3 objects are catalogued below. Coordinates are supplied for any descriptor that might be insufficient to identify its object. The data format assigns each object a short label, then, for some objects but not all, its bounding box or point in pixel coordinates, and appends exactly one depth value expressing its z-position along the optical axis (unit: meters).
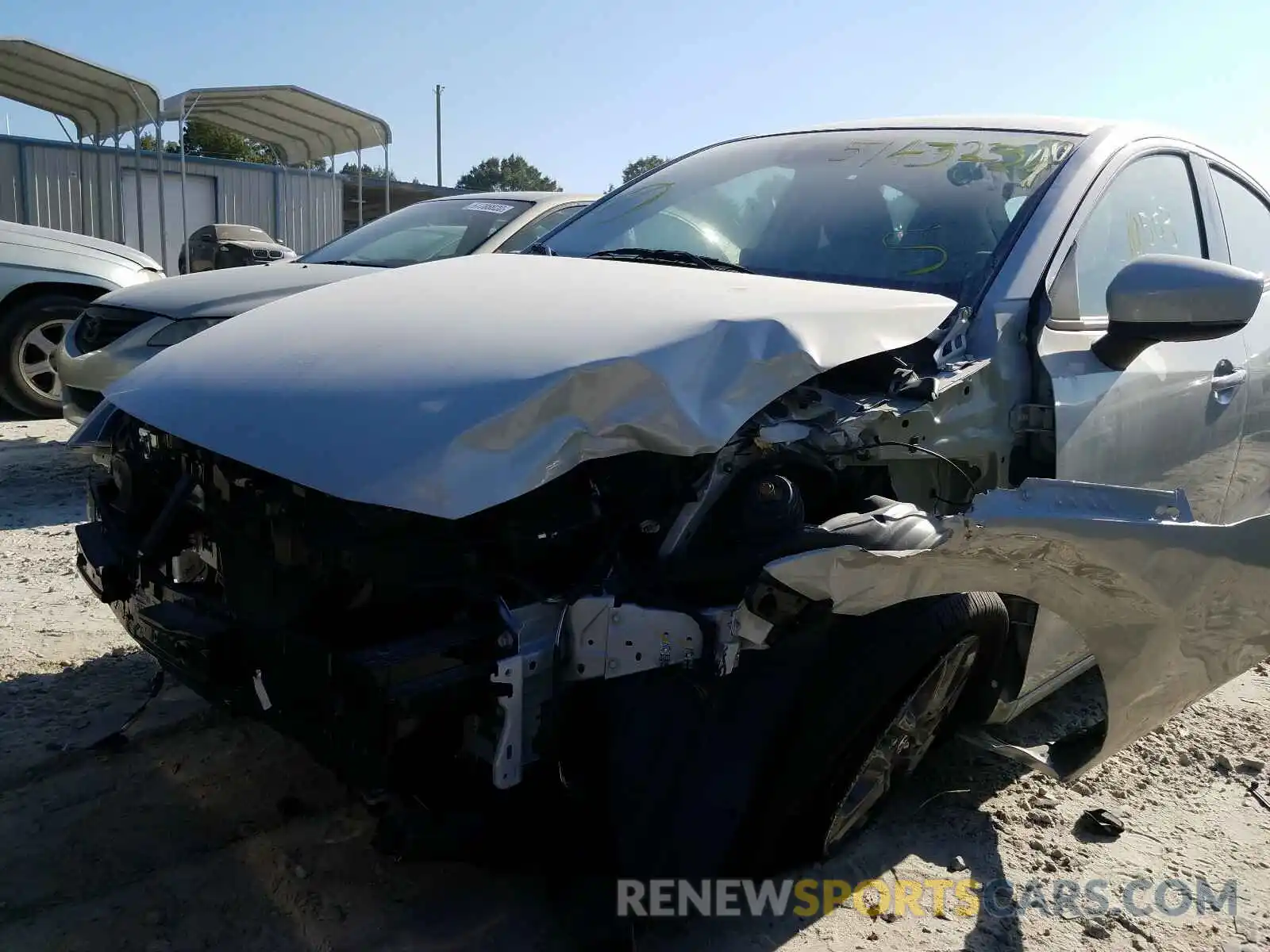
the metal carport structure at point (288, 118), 13.12
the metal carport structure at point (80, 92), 11.37
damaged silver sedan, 1.84
